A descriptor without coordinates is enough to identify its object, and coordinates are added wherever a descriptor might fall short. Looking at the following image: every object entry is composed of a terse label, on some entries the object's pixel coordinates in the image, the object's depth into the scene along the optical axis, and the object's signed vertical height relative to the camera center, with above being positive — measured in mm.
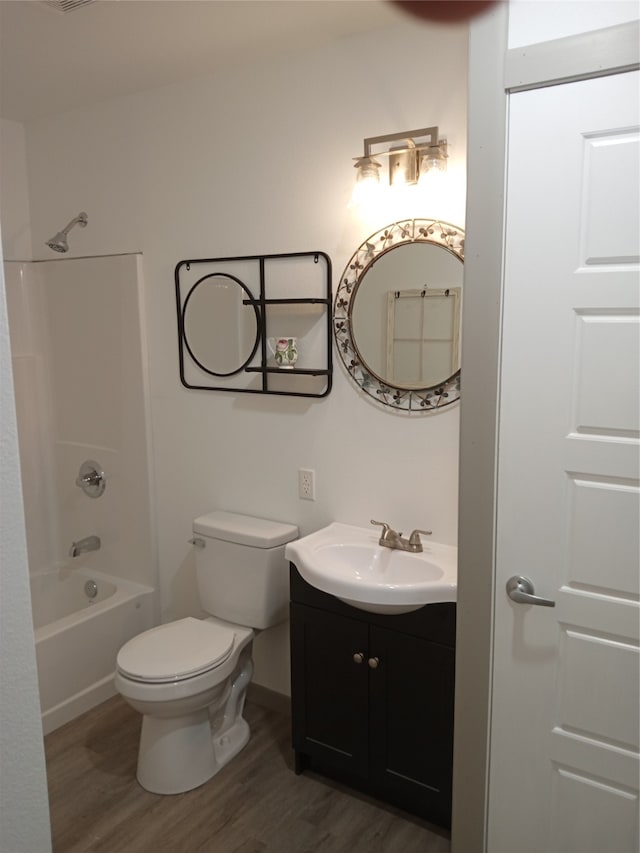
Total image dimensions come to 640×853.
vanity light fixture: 2076 +566
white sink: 1972 -758
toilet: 2283 -1140
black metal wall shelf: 2484 +63
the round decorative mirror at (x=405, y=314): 2178 +67
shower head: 3021 +462
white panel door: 1412 -321
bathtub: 2744 -1320
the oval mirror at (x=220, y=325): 2668 +49
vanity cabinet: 2057 -1197
